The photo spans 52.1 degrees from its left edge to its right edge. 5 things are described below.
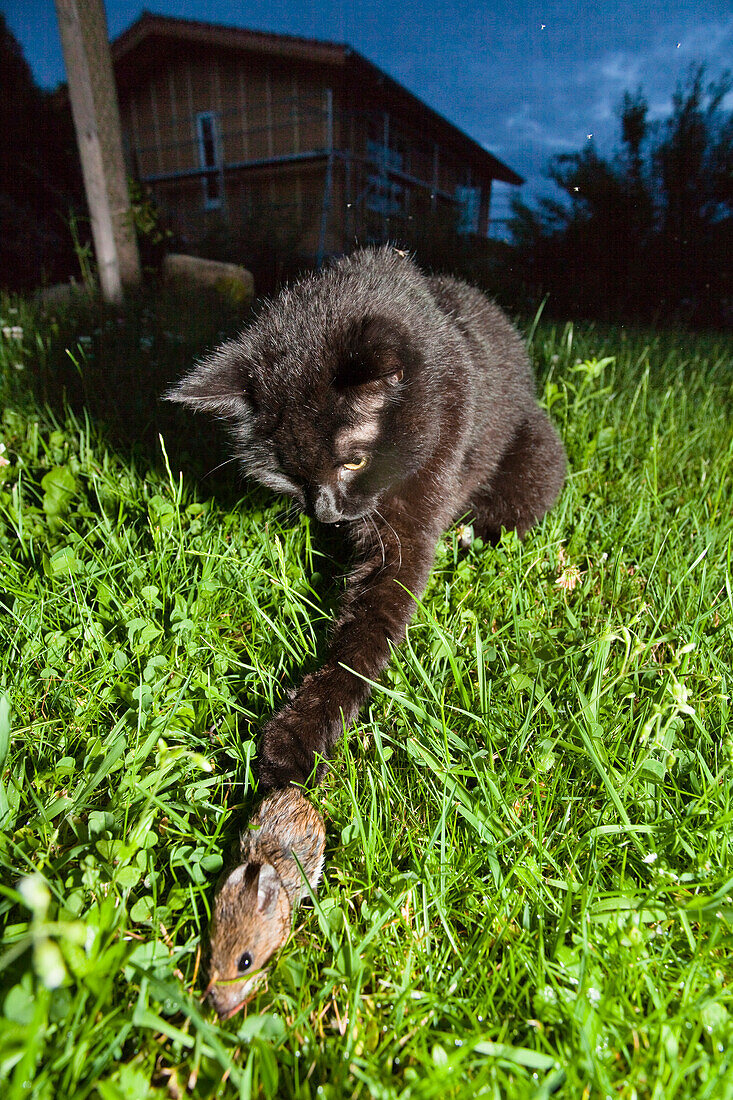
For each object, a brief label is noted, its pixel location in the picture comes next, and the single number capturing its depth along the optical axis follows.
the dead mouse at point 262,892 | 0.28
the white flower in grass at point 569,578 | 0.51
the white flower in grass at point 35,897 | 0.21
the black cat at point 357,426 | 0.41
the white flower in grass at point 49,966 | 0.21
